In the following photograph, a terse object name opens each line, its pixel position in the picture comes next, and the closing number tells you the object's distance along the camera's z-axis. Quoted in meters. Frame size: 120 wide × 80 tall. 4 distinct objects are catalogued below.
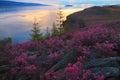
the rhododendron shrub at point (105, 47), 4.11
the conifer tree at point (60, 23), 17.80
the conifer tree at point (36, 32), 17.03
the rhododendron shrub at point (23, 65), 4.21
